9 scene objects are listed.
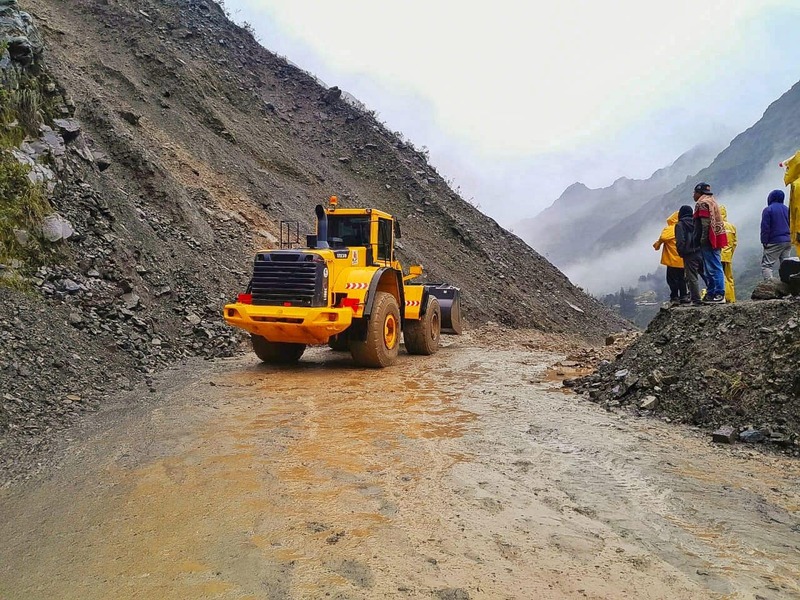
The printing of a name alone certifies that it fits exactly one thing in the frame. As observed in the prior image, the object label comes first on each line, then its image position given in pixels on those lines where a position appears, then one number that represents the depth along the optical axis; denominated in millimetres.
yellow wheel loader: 7754
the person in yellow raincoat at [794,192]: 6180
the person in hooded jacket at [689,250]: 7035
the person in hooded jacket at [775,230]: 7086
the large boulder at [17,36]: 8500
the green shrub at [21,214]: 7156
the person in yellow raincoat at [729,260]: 8706
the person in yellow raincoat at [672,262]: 8320
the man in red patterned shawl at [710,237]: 6762
